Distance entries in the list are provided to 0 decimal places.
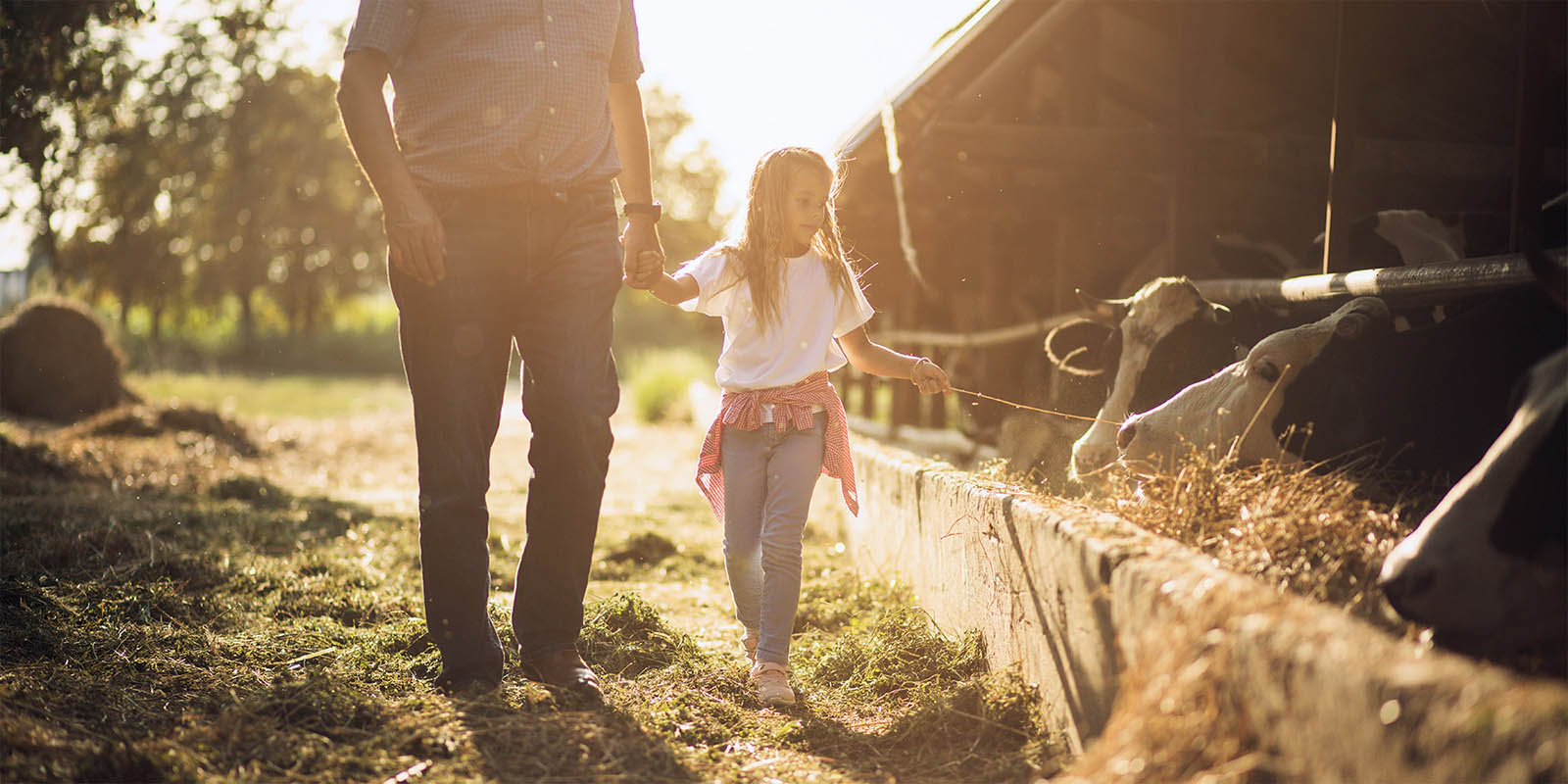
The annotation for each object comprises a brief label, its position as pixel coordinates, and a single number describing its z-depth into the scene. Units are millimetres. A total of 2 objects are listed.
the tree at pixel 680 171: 52188
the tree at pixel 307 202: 30453
